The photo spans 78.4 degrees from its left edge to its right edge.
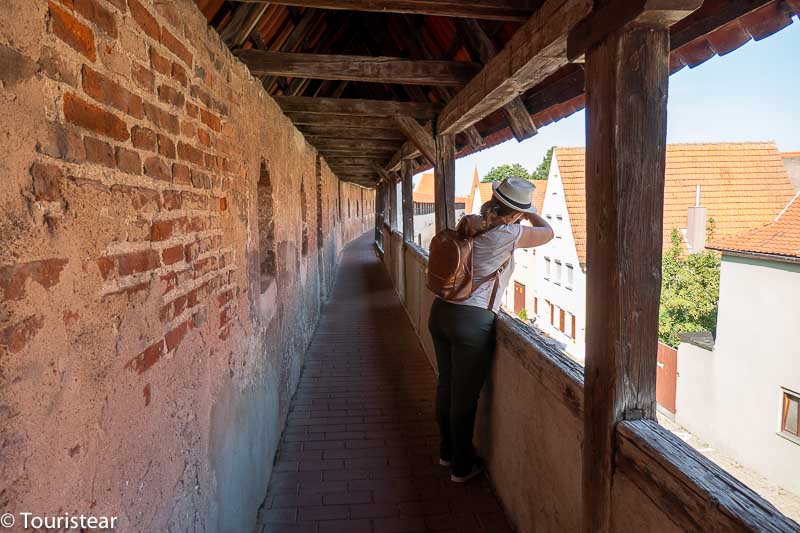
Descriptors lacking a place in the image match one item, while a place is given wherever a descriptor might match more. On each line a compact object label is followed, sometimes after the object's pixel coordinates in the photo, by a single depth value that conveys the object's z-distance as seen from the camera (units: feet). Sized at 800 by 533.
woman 10.28
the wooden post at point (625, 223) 5.65
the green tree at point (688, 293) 43.19
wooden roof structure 6.52
